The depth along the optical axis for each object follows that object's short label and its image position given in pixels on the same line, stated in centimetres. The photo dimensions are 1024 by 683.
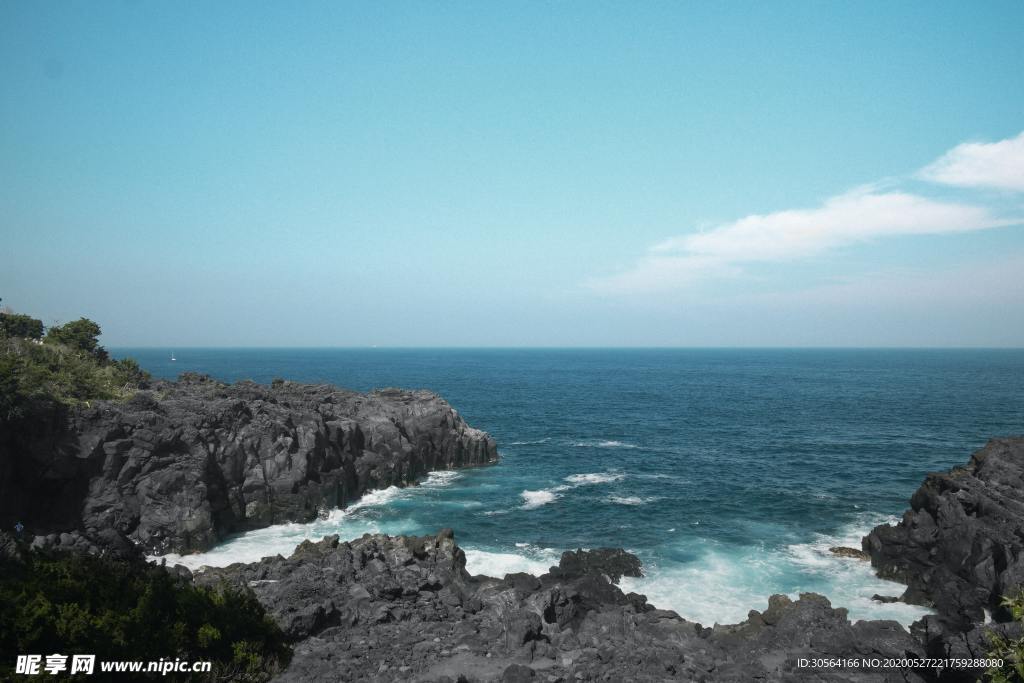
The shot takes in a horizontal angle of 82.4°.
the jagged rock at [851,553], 4356
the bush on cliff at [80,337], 6925
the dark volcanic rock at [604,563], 3937
